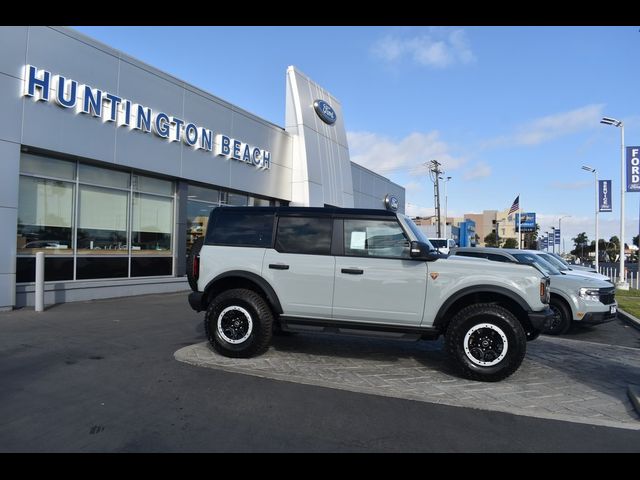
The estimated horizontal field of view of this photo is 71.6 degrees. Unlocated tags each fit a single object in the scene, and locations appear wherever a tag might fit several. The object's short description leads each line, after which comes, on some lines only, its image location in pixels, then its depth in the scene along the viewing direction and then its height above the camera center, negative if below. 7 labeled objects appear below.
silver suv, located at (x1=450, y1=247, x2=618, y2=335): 8.70 -0.96
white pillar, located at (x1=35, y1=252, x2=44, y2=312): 9.41 -0.87
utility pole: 51.81 +8.11
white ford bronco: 5.39 -0.51
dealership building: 9.59 +2.13
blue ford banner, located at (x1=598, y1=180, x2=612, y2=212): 27.30 +3.67
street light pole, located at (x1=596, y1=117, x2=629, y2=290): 19.55 +1.80
